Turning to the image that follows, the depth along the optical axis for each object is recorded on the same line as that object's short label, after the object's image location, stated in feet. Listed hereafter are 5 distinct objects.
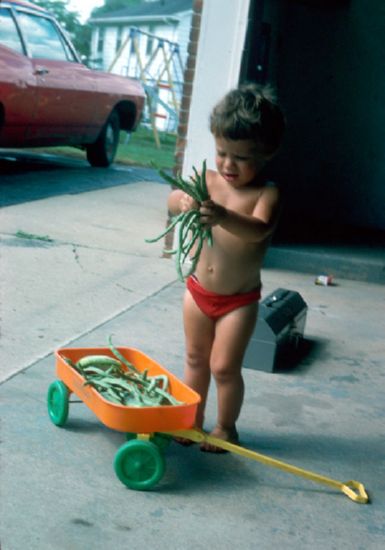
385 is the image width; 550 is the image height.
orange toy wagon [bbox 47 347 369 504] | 8.53
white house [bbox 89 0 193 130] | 105.09
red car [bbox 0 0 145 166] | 30.14
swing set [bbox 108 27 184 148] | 64.34
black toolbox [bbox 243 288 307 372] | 12.92
